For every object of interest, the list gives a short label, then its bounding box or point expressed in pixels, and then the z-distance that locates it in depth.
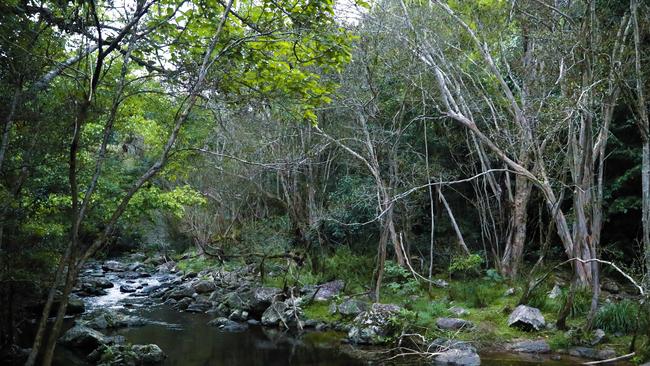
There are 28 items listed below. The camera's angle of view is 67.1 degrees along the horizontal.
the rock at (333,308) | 13.13
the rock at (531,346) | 9.62
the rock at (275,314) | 13.24
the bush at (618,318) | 9.52
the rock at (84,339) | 10.47
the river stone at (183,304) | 15.95
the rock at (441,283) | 14.73
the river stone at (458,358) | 9.17
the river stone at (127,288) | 19.58
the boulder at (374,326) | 10.88
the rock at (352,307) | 12.67
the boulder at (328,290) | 14.38
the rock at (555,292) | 11.59
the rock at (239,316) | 13.79
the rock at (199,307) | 15.49
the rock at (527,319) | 10.40
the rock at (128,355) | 9.37
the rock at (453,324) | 10.96
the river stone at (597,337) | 9.34
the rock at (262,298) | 14.02
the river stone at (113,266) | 25.66
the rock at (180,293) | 17.22
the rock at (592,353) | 8.80
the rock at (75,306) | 14.23
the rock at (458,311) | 11.84
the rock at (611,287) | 13.11
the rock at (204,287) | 17.55
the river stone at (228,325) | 12.88
